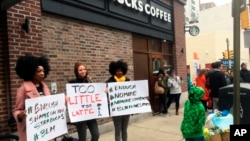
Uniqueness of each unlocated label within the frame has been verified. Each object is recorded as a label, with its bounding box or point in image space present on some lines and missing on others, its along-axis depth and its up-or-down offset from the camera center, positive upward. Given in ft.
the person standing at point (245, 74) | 22.59 -1.17
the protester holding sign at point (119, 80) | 11.27 -0.74
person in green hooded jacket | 9.52 -2.44
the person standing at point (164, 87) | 20.59 -2.35
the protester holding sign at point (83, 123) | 10.40 -2.88
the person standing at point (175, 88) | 21.11 -2.34
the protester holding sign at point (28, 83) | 7.44 -0.54
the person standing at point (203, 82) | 19.30 -1.71
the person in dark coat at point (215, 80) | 17.13 -1.37
